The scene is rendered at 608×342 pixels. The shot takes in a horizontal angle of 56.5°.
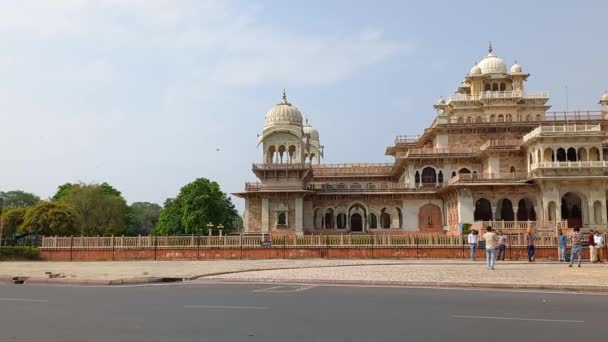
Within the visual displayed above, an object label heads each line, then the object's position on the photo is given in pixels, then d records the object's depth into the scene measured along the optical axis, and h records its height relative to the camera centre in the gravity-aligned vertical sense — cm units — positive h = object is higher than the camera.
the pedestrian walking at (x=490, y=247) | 2041 -61
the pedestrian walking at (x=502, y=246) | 2697 -77
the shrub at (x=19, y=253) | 3161 -121
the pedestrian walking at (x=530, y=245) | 2627 -70
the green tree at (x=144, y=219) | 8352 +221
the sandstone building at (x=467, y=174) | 4119 +444
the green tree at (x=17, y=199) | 9588 +560
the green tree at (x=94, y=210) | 5553 +213
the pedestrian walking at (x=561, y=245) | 2567 -70
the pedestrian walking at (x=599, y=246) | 2594 -77
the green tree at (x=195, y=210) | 5447 +211
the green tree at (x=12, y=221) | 5581 +102
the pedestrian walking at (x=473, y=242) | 2678 -56
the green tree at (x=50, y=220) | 4741 +95
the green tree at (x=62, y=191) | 6439 +465
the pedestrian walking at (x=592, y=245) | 2535 -68
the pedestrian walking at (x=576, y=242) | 2255 -50
